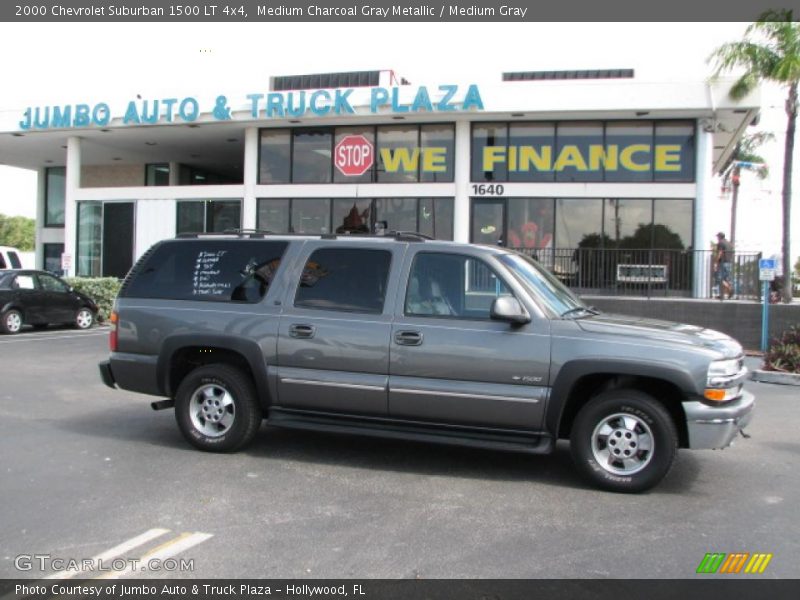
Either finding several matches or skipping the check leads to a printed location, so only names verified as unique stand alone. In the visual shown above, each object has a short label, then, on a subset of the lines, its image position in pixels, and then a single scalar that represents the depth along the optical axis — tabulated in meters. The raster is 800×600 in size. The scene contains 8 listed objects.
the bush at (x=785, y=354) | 11.77
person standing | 15.36
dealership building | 18.34
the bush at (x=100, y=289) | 19.77
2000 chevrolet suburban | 5.15
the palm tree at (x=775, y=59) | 14.60
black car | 16.30
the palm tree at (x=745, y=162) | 32.78
